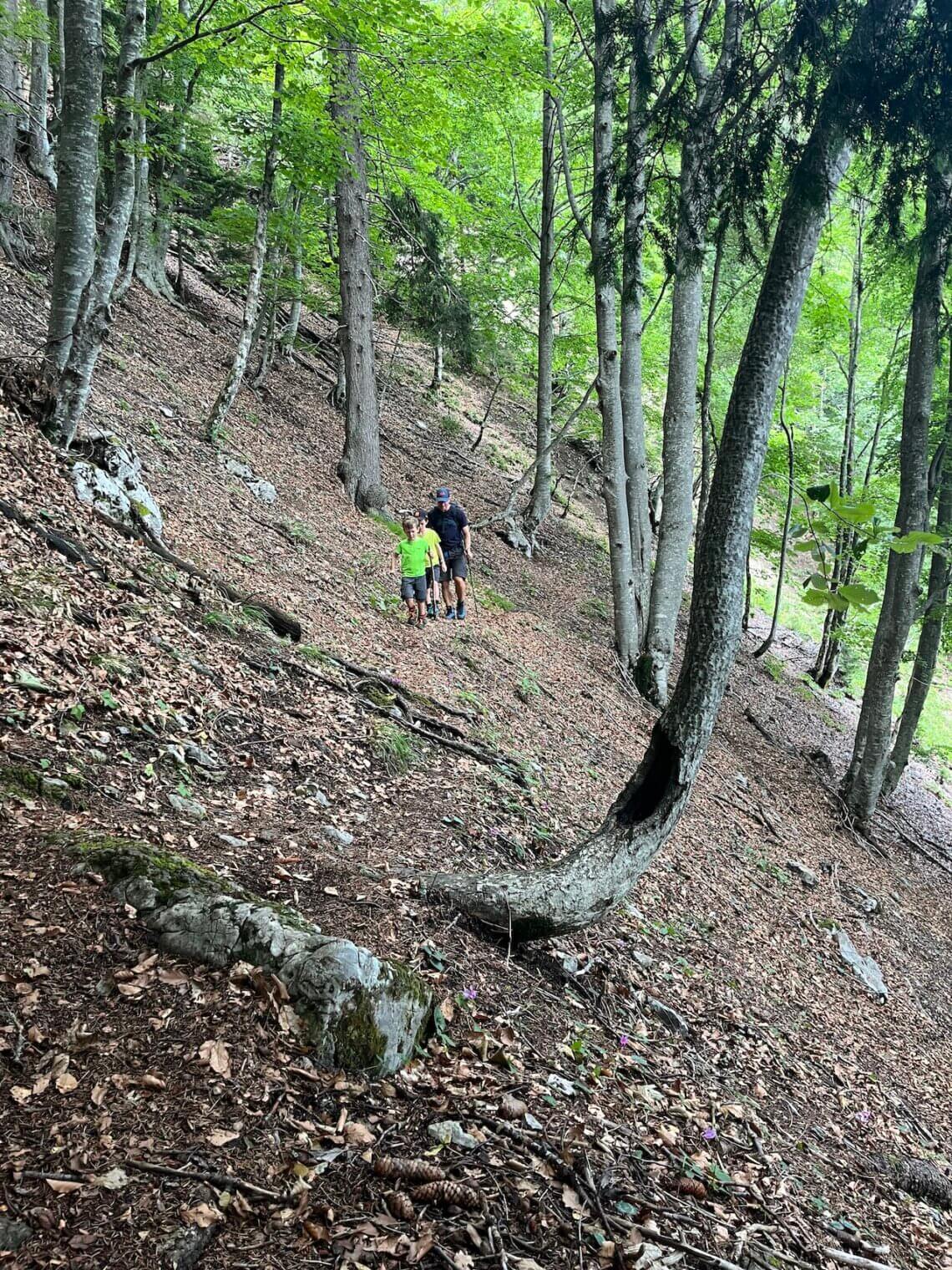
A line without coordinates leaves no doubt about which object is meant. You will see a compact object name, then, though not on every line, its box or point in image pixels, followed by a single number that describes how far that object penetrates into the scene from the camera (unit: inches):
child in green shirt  381.4
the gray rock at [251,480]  428.1
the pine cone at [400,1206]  100.0
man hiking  405.7
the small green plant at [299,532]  409.5
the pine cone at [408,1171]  105.3
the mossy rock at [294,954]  123.3
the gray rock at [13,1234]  83.7
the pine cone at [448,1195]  103.0
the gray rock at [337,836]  192.4
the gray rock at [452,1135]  114.6
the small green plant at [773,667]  768.9
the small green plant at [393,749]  251.0
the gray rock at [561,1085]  139.2
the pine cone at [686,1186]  127.3
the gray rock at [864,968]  315.6
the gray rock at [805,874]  379.9
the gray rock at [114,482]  270.2
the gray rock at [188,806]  179.5
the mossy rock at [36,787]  153.6
